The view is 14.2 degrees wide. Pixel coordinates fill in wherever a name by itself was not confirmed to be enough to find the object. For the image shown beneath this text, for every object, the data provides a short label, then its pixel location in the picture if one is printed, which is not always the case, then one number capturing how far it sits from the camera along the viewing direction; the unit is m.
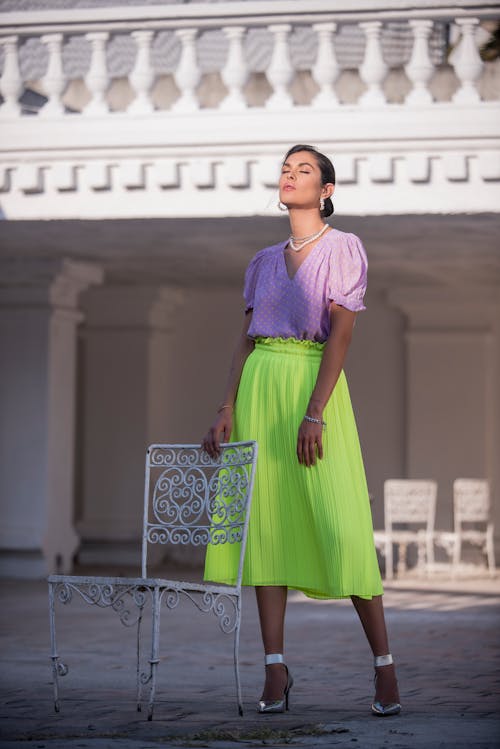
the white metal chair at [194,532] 5.74
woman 5.88
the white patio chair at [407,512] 16.83
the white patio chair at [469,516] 16.96
